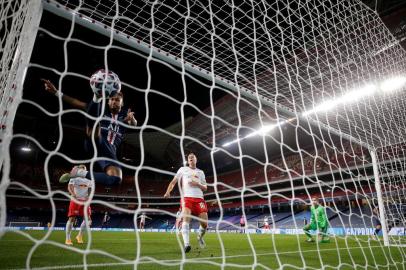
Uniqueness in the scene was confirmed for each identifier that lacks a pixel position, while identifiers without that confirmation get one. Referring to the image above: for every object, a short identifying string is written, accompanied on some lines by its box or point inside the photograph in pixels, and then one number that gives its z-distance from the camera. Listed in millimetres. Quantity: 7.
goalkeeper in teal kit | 7832
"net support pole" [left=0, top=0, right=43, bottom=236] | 1158
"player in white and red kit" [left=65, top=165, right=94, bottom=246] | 5824
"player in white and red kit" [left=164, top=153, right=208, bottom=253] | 4570
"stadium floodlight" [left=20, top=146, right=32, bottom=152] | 29500
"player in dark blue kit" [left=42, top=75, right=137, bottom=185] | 2943
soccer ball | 2938
